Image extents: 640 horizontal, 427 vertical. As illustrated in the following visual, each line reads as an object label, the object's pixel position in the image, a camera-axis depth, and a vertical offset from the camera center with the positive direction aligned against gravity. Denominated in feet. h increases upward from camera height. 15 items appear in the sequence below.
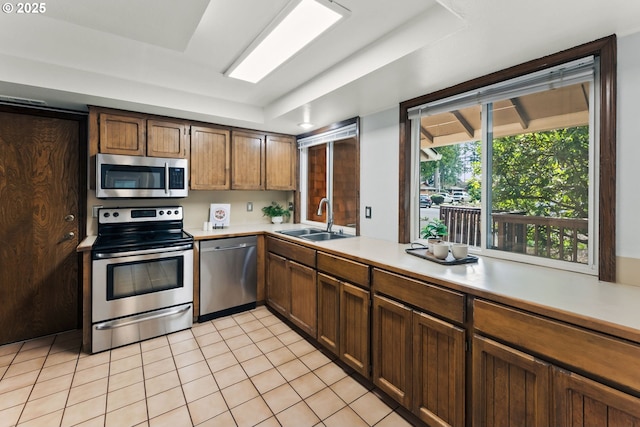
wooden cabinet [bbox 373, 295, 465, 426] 4.89 -2.77
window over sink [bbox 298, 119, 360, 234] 10.46 +1.51
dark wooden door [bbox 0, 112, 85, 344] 8.55 -0.37
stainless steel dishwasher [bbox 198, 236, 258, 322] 9.86 -2.22
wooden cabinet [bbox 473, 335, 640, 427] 3.46 -2.40
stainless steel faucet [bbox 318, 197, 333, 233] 10.41 -0.04
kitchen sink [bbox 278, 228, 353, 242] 10.08 -0.76
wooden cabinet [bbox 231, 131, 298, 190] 11.55 +2.15
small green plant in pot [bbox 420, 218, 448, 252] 6.80 -0.43
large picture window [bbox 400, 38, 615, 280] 5.08 +1.15
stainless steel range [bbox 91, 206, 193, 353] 8.09 -2.00
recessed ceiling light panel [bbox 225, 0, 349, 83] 5.09 +3.60
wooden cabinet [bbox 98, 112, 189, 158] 8.96 +2.50
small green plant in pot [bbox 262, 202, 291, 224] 13.07 -0.01
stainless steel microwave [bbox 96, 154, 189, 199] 8.86 +1.15
